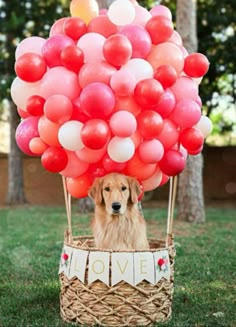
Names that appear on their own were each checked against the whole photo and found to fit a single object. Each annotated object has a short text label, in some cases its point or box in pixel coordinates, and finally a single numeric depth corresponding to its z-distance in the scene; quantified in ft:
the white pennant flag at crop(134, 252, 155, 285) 10.93
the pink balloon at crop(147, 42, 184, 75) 11.31
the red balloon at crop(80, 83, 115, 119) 10.11
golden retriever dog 11.19
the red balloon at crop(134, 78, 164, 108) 10.41
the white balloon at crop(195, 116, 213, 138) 12.20
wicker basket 10.90
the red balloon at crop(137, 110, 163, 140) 10.77
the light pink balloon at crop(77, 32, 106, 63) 10.87
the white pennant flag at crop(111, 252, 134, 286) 10.85
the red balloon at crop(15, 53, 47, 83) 10.84
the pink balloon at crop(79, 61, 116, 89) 10.53
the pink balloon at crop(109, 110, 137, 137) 10.43
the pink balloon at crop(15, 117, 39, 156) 11.60
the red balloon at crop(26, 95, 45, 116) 11.03
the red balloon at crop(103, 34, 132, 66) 10.38
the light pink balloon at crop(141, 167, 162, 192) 12.23
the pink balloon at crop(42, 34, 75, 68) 10.91
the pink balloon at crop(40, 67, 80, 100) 10.70
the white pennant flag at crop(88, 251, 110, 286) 10.87
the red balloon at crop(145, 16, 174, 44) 11.34
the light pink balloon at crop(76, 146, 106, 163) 11.09
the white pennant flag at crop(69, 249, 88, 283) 11.09
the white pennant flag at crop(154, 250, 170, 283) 11.19
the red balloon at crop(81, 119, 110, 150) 10.29
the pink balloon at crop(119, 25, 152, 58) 10.96
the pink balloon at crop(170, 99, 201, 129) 11.26
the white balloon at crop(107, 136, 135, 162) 10.68
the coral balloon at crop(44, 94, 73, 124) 10.51
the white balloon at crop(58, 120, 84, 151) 10.62
